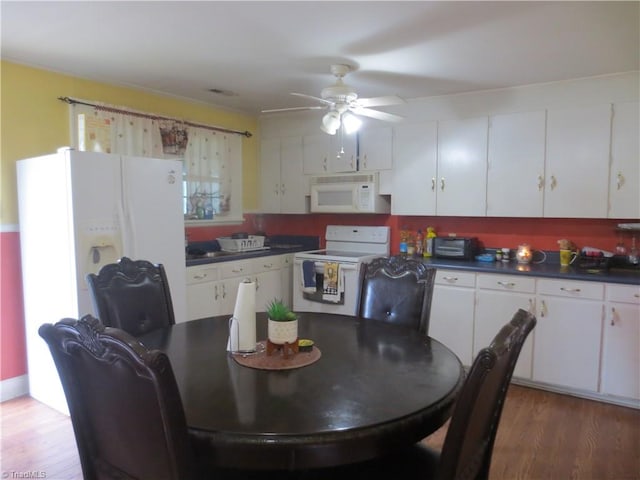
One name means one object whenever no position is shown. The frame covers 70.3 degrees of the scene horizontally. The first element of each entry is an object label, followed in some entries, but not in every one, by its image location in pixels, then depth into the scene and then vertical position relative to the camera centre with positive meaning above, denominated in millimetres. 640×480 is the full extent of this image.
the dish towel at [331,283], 3969 -633
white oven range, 3965 -504
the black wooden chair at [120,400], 1066 -478
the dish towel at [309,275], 4125 -586
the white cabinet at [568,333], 3072 -856
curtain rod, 3264 +783
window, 3328 +531
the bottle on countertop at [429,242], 4027 -282
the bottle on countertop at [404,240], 4223 -278
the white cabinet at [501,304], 3281 -695
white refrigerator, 2736 -102
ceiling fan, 2779 +670
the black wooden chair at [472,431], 1091 -585
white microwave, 4148 +149
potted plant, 1691 -429
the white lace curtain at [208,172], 4148 +368
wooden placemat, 1613 -549
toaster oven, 3812 -315
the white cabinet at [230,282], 3596 -620
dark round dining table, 1171 -564
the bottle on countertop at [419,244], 4203 -312
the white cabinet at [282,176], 4613 +353
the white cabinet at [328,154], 4289 +551
